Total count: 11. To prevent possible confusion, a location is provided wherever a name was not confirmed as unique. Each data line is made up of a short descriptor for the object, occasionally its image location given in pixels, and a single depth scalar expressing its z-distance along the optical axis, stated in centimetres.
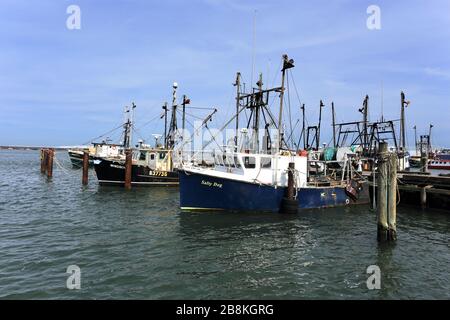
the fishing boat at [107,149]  5372
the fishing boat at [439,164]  6919
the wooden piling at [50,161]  3908
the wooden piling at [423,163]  3936
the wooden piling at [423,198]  2312
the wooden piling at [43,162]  4416
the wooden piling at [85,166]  3328
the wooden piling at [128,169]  3241
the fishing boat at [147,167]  3316
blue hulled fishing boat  1873
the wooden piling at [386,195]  1364
